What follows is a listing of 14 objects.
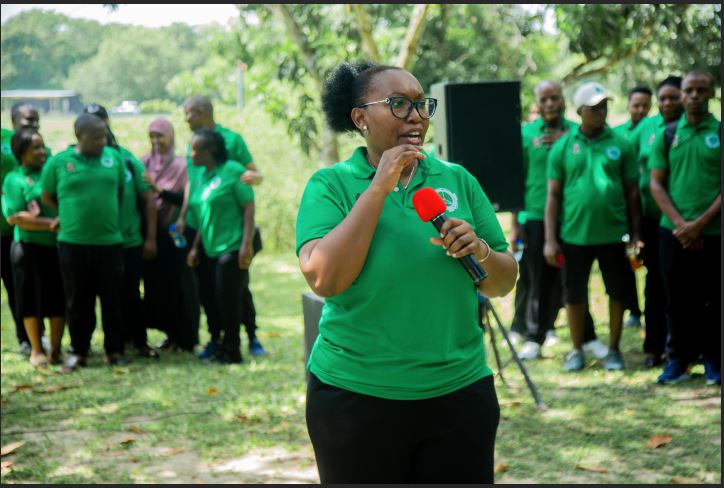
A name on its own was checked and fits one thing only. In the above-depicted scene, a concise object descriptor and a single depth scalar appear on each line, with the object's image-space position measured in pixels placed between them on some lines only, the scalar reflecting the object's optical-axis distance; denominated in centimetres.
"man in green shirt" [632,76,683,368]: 773
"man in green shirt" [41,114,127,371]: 795
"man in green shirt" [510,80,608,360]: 814
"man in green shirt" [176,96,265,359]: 854
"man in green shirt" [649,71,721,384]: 673
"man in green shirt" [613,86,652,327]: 881
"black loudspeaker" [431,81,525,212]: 664
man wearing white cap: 733
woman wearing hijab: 897
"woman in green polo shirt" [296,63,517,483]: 266
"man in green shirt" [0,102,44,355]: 875
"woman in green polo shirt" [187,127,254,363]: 805
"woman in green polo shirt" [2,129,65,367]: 828
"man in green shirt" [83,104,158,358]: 856
